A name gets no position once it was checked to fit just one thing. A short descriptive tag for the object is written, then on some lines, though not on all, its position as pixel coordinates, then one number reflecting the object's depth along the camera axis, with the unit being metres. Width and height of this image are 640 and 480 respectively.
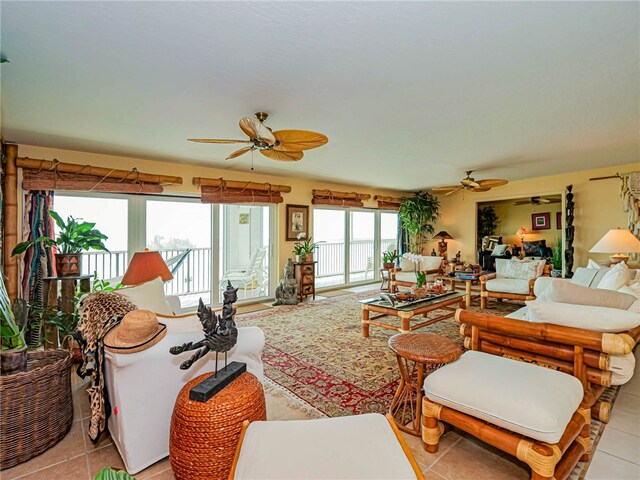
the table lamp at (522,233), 8.34
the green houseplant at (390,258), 6.70
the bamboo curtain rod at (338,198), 6.14
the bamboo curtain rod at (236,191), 4.70
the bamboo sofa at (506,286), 4.50
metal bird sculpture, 1.42
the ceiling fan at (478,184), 4.60
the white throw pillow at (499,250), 8.00
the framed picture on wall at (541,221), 8.10
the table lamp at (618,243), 3.93
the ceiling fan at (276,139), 2.29
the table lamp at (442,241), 7.27
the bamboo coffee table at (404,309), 3.29
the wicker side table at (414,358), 1.74
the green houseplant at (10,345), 1.69
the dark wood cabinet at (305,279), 5.56
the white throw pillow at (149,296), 2.20
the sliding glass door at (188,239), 4.14
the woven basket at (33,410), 1.60
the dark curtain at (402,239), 7.86
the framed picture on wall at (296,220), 5.82
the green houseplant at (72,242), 2.78
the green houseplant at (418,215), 7.42
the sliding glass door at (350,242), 6.84
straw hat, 1.49
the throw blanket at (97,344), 1.66
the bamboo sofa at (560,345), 1.70
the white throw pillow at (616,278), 2.74
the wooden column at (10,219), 3.28
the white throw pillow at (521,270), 4.82
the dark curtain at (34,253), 3.42
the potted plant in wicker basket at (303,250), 5.67
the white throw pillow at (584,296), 1.88
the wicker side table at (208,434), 1.34
